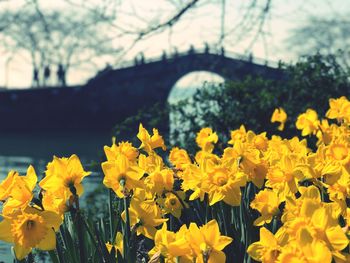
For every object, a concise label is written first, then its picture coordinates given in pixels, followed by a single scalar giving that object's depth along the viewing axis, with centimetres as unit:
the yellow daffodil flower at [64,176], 191
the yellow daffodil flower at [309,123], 402
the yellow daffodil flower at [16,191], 176
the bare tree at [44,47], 3606
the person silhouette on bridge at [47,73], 3828
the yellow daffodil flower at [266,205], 206
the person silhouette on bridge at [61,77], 3800
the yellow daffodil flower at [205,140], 331
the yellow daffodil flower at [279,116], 473
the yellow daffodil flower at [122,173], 204
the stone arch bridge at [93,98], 3800
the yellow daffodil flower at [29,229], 165
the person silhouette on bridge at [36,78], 3950
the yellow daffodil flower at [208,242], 150
